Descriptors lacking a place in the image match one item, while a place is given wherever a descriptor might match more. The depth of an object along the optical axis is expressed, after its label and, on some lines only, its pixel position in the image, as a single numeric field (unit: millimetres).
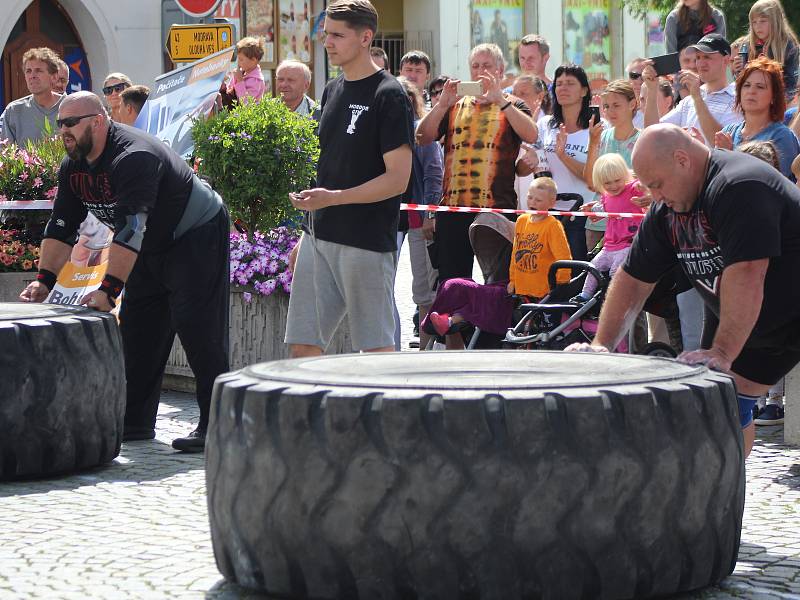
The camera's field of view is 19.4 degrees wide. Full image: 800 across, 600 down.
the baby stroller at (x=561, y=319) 13471
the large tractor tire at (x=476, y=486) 5922
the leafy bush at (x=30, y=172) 16338
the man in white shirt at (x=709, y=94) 14483
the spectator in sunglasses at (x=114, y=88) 19881
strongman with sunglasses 10862
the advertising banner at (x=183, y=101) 16977
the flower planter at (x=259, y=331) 13977
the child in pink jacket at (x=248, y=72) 19567
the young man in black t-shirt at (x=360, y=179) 10519
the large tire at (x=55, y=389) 9754
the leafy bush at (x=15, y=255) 15712
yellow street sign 19941
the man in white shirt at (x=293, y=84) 17435
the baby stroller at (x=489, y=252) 14772
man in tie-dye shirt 14989
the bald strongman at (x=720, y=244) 7717
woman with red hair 12591
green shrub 14543
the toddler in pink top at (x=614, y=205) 13844
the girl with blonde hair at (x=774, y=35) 15411
